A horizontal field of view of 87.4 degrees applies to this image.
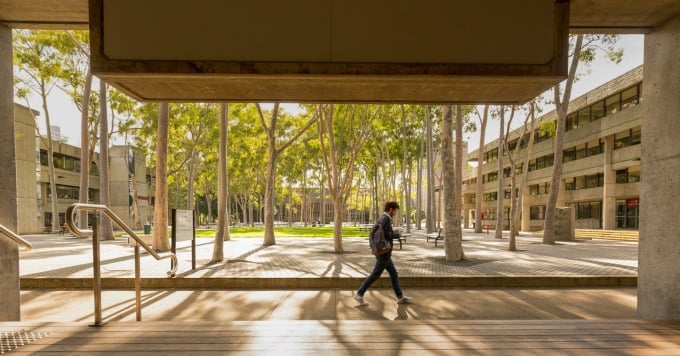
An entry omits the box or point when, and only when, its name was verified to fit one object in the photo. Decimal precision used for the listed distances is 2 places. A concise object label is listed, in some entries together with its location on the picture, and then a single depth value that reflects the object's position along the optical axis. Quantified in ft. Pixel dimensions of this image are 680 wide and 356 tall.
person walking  21.17
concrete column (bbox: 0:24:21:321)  14.80
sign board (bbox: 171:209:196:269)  31.59
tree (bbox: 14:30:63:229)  70.59
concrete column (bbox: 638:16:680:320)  14.33
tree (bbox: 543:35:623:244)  54.19
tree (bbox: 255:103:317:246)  57.41
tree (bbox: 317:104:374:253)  46.73
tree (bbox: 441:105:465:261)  38.37
